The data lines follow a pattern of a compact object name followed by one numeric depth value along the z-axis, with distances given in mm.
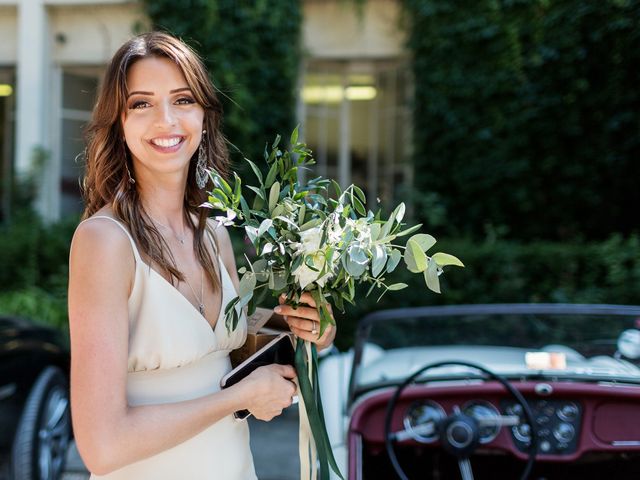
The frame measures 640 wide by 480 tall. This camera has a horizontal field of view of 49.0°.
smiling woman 1481
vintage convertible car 2688
